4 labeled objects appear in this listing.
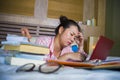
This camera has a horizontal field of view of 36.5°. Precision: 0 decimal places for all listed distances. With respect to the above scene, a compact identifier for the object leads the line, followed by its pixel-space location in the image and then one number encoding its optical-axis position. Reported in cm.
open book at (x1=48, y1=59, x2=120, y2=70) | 49
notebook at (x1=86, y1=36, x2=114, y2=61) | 75
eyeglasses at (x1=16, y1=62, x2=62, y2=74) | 42
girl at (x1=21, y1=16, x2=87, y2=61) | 144
